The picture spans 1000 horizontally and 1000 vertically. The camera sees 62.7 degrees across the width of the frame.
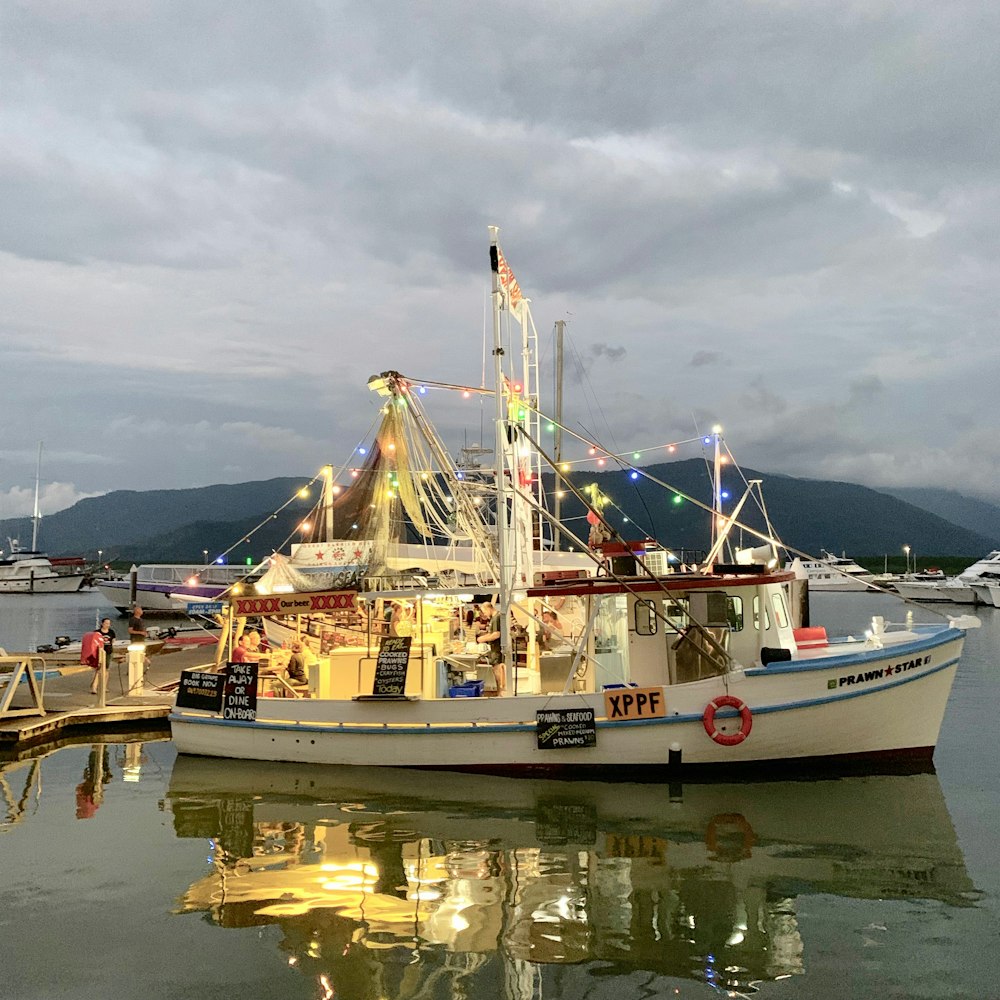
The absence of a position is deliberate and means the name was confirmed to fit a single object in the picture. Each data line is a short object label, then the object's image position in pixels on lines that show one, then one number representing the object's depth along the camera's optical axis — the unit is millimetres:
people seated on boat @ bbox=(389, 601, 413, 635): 18797
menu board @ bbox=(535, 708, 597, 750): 13055
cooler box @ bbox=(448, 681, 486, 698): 13786
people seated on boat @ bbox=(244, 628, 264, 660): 16703
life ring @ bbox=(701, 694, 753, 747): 12711
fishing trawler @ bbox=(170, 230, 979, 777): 12906
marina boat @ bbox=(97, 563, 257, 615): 57625
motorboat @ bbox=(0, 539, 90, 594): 98312
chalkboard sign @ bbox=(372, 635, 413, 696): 13734
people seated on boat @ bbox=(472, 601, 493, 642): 20094
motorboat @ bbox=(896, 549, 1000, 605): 63719
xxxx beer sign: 14969
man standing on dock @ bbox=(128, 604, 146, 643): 22656
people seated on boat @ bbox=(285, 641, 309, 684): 16266
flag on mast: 14570
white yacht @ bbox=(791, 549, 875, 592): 94250
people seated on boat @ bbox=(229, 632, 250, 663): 15234
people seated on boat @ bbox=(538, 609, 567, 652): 15114
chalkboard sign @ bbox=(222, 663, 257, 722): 14469
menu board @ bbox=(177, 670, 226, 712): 14703
